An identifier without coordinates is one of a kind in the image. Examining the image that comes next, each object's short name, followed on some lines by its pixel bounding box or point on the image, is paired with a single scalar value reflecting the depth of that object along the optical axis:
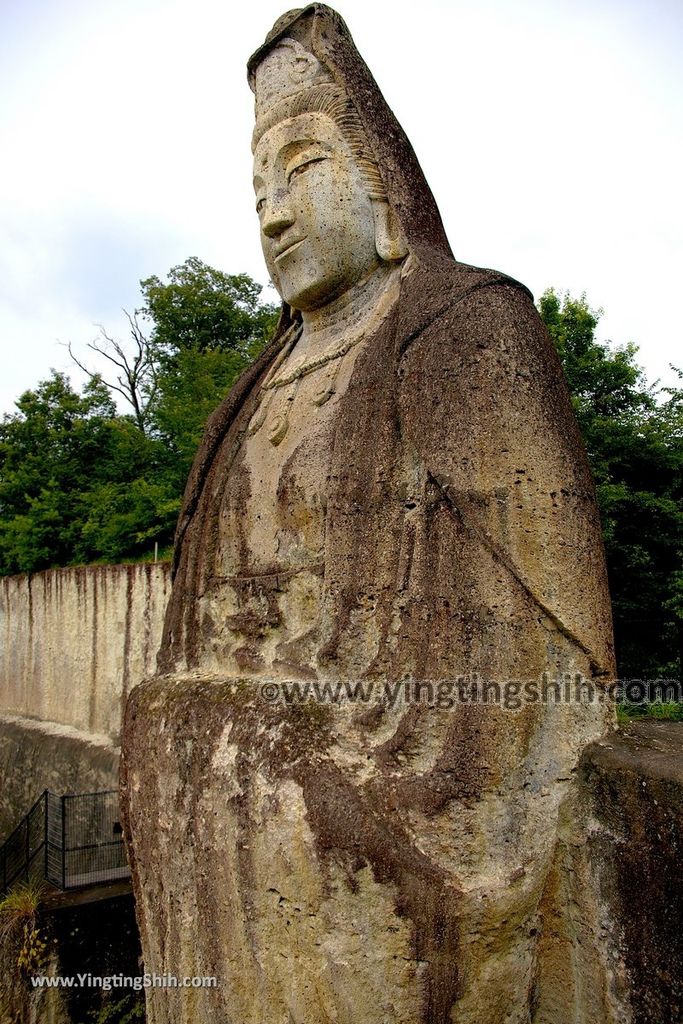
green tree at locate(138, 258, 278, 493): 22.08
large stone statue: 2.28
